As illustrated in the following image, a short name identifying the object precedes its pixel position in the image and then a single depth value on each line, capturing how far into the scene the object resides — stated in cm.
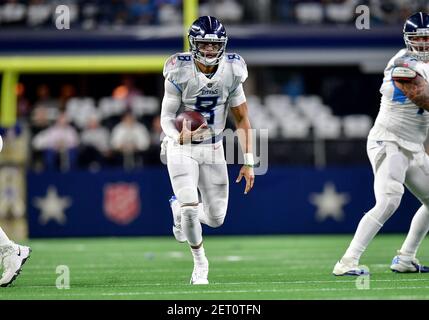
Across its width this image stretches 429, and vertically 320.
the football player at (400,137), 1515
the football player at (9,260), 1473
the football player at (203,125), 1487
